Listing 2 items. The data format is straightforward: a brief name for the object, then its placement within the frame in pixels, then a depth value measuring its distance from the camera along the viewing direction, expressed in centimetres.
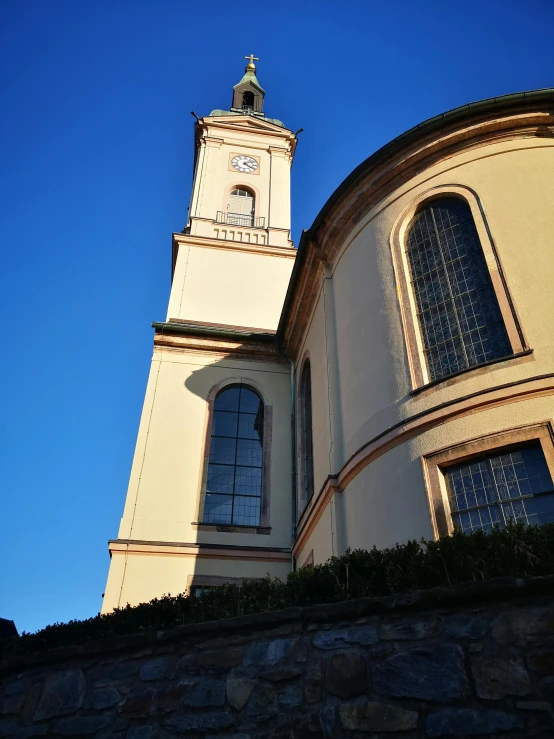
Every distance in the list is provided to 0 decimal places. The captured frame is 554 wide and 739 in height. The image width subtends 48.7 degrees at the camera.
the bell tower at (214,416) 1407
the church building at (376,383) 870
